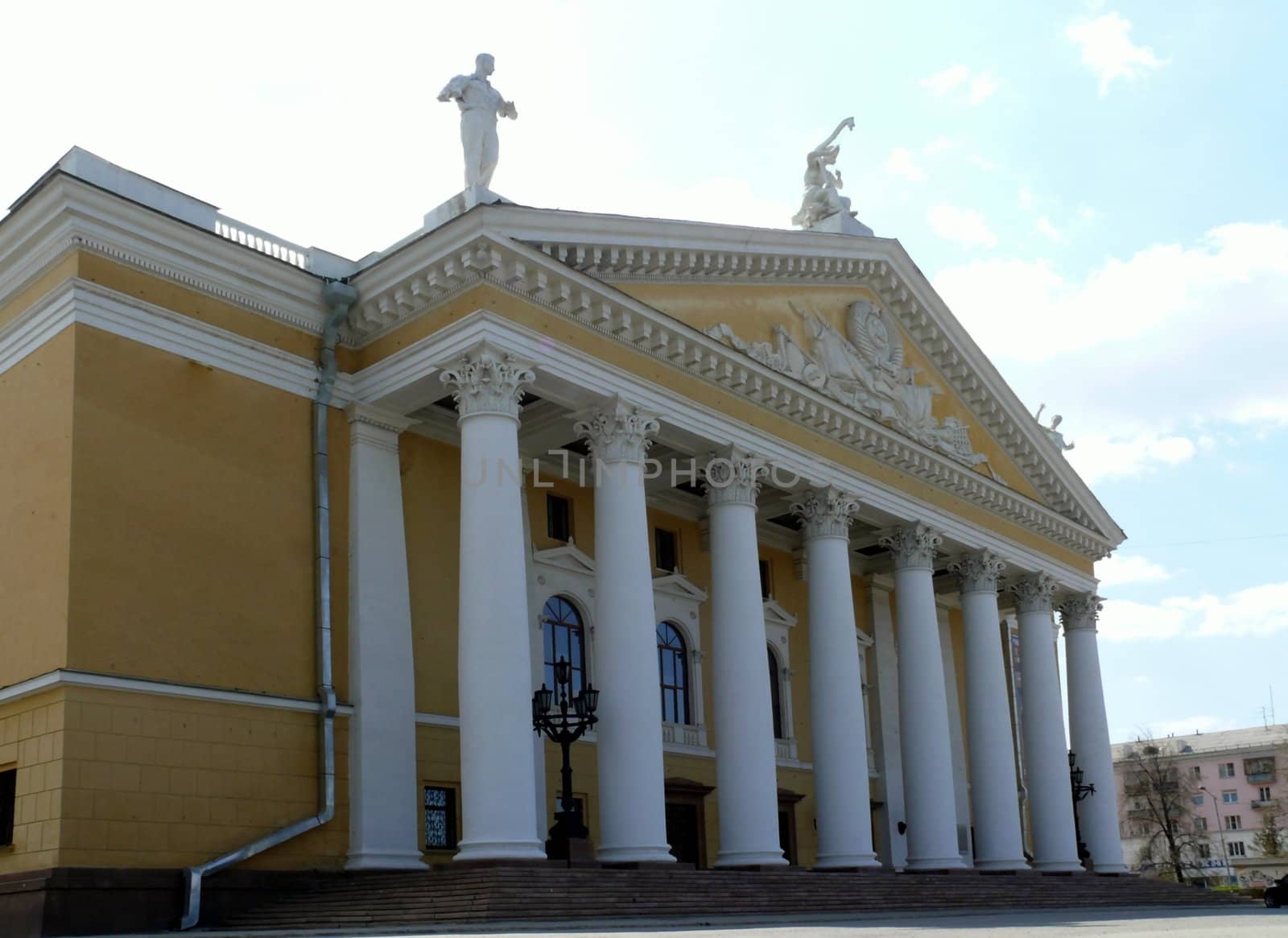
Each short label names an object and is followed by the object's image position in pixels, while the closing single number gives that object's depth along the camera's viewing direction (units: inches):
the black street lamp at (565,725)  644.1
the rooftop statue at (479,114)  708.7
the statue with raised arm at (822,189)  975.0
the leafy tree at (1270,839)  2667.3
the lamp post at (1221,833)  2862.2
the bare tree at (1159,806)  2425.0
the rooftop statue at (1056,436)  1181.7
